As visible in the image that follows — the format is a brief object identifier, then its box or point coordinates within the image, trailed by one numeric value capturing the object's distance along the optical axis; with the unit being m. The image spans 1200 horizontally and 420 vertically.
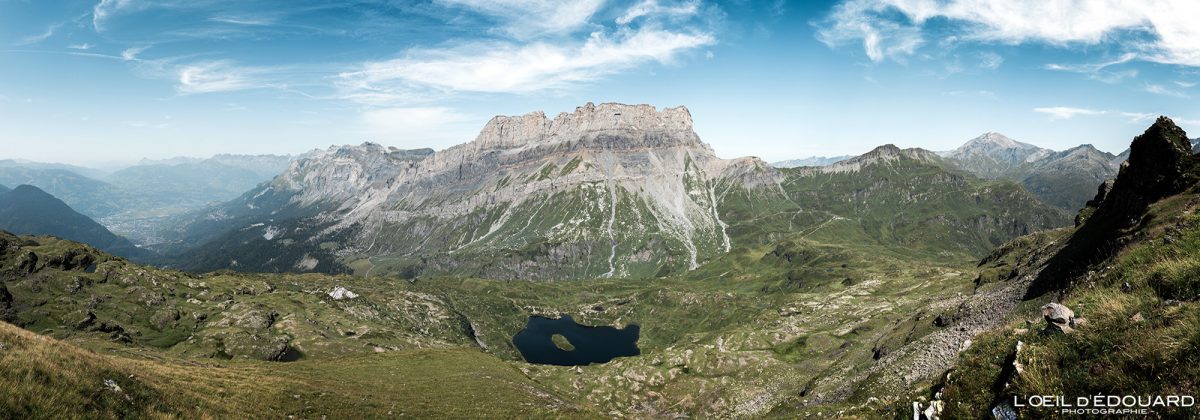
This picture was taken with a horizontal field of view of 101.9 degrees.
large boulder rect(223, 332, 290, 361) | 121.88
